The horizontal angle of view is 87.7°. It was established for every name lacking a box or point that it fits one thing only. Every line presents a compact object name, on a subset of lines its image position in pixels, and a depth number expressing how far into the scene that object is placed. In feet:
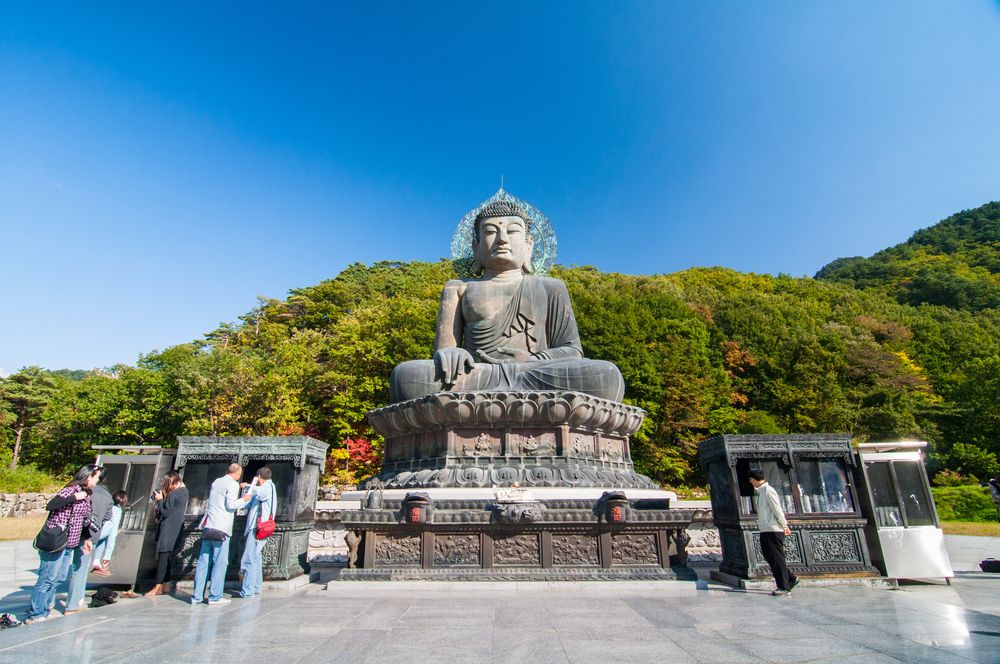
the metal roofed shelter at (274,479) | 17.34
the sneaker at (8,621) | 11.99
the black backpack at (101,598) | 14.62
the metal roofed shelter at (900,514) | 16.80
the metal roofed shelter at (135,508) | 16.71
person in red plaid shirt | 12.74
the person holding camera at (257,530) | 15.67
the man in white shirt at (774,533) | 15.20
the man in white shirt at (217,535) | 14.83
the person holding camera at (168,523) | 16.42
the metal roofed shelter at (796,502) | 16.71
